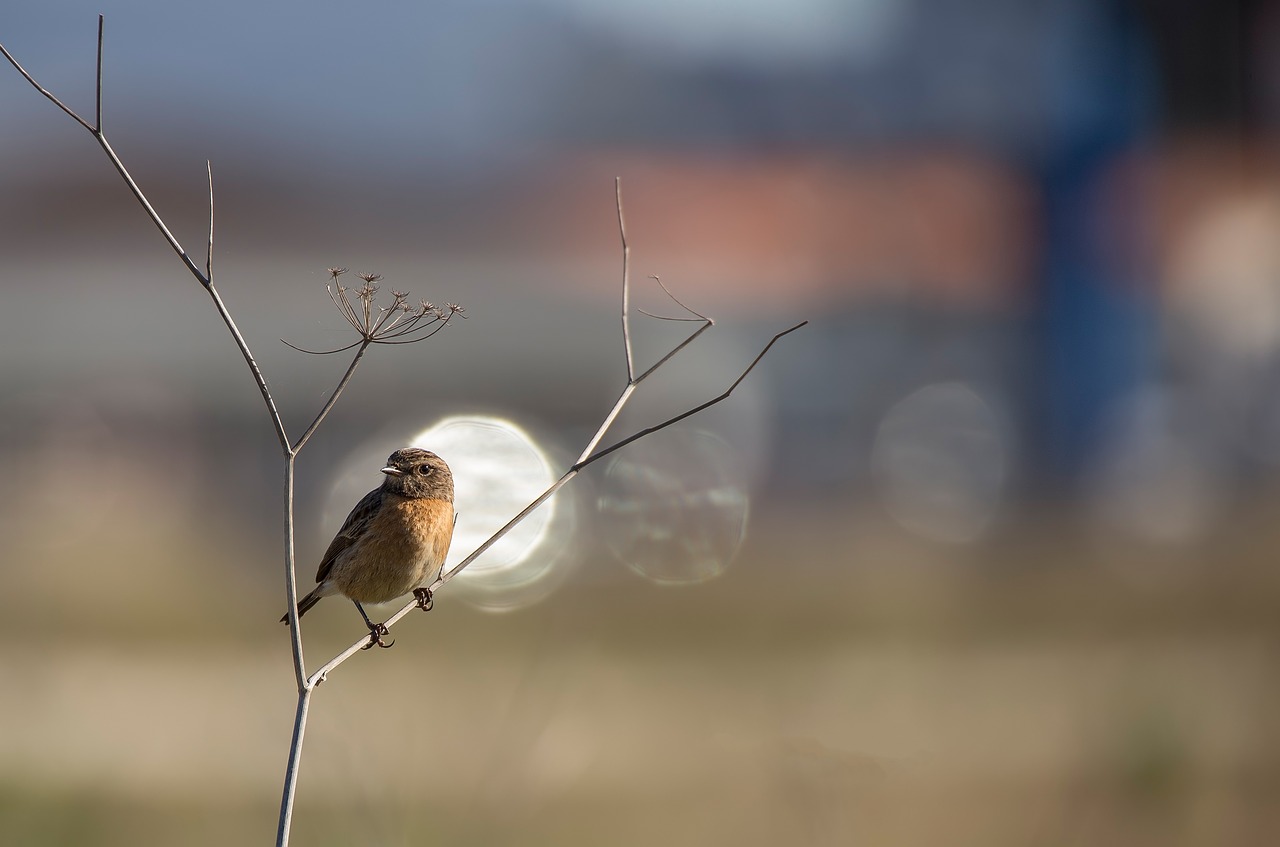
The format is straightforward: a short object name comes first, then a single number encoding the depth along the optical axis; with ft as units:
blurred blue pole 122.31
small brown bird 22.76
